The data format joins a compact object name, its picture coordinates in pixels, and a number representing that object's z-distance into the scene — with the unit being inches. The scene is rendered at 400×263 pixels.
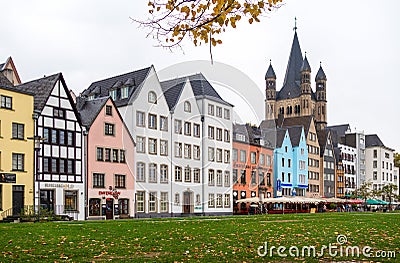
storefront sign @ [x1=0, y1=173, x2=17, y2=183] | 1877.3
